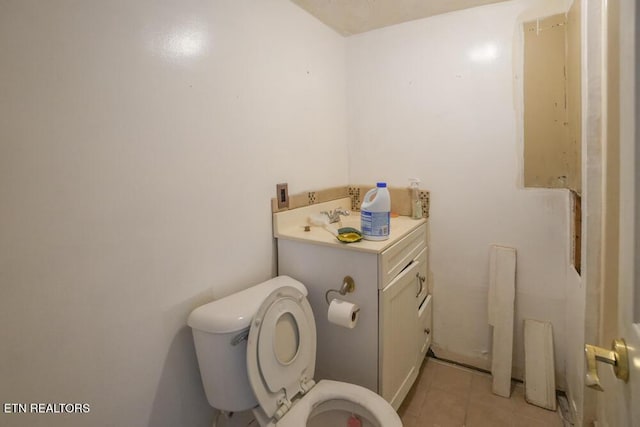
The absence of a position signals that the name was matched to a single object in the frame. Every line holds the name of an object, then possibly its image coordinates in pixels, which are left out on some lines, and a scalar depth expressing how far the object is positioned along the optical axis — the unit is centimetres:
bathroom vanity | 135
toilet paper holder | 139
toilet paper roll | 128
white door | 51
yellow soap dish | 139
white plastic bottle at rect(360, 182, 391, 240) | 140
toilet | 109
